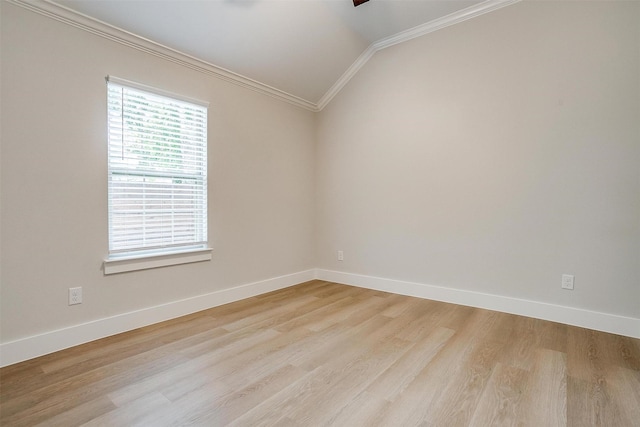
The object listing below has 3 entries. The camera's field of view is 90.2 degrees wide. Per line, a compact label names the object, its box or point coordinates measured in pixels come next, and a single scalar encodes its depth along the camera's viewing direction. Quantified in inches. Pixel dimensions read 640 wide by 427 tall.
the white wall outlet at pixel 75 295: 90.6
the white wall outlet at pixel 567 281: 108.3
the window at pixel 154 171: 99.0
